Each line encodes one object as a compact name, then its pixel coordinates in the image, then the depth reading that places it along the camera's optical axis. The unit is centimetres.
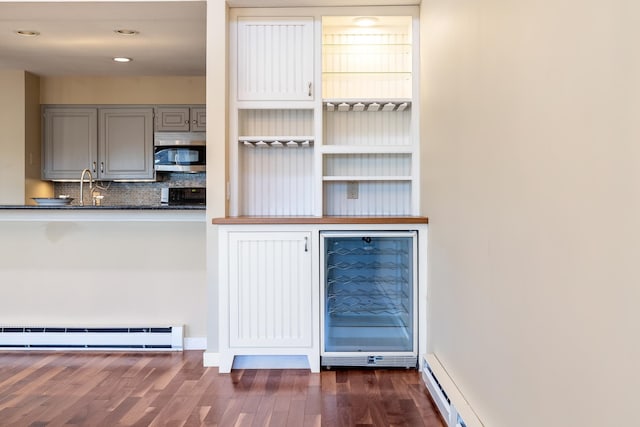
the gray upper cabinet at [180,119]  552
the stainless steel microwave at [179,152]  545
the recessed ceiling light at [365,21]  324
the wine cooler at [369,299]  298
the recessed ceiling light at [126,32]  396
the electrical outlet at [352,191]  349
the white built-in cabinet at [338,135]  326
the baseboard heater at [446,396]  190
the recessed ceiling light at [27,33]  401
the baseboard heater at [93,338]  336
